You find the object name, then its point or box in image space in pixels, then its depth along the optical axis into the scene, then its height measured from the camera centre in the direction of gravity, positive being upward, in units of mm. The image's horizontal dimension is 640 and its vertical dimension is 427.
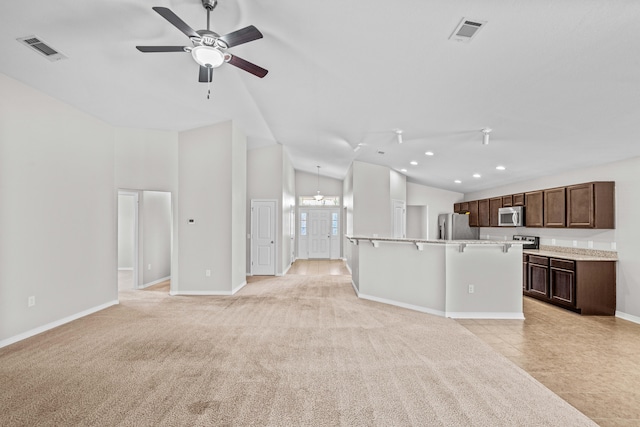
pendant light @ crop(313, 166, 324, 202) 11023 +530
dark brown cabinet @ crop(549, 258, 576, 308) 5070 -1100
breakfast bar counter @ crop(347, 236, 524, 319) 4840 -974
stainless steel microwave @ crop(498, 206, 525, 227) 6727 -80
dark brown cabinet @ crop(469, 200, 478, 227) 8617 +0
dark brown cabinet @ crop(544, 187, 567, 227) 5641 +93
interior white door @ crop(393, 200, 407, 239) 8875 -142
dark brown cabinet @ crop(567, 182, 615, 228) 4980 +126
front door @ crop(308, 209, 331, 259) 12047 -738
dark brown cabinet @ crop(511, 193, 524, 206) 6738 +291
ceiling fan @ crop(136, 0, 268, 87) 2508 +1389
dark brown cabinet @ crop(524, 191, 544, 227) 6184 +95
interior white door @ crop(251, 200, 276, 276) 8500 -651
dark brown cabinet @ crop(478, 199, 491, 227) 8070 +0
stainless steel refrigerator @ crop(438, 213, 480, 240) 9039 -439
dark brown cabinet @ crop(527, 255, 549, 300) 5656 -1130
